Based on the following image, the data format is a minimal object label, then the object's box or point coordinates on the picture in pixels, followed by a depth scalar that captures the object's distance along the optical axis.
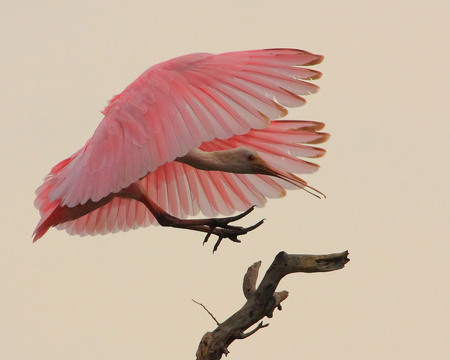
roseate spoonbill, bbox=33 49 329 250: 16.39
